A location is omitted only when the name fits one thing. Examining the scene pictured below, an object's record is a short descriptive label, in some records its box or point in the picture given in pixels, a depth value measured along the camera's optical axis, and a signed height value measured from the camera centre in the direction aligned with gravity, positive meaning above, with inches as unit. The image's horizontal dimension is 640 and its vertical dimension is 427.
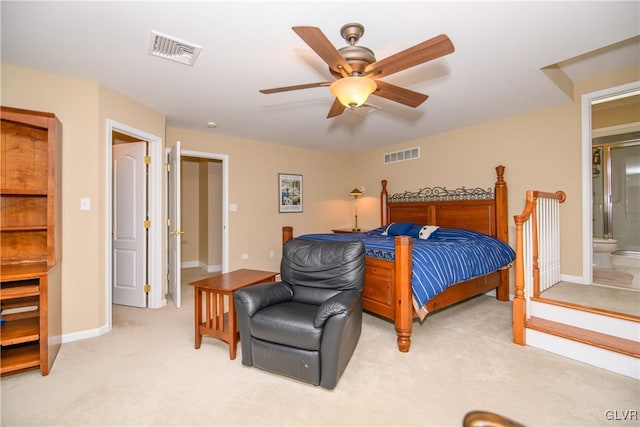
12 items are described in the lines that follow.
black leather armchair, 77.4 -29.3
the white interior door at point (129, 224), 144.9 -4.4
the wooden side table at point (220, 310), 94.6 -32.3
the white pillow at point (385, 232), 178.8 -12.2
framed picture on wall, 219.8 +16.5
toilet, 176.6 -24.8
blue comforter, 104.3 -18.5
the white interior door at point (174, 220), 142.0 -2.6
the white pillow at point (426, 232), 157.8 -10.7
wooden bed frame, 101.1 -10.5
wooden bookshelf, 84.7 -7.8
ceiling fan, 64.8 +36.8
